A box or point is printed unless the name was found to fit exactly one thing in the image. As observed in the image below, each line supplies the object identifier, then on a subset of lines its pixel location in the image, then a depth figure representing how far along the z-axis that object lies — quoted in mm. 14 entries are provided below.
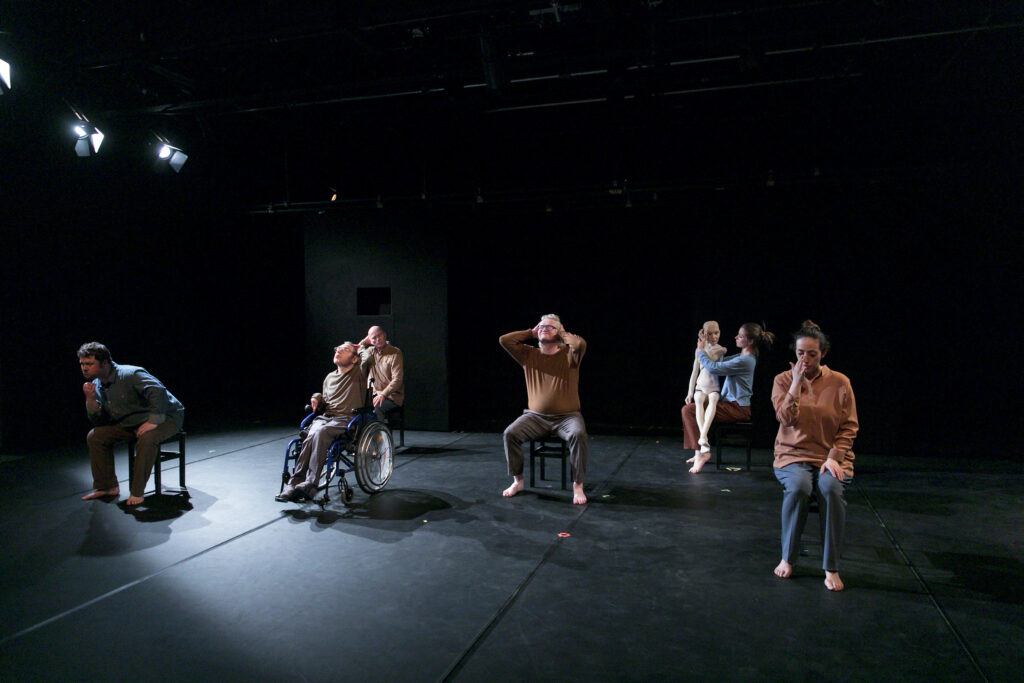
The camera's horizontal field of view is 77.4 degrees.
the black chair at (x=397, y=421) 6910
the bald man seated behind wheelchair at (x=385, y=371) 6328
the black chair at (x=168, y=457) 4871
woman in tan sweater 3330
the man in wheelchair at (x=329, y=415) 4621
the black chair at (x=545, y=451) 5090
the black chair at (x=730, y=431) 5941
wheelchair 4707
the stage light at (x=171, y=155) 7484
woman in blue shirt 5926
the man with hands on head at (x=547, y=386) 5047
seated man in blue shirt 4742
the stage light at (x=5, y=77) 5461
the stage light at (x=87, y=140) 6918
